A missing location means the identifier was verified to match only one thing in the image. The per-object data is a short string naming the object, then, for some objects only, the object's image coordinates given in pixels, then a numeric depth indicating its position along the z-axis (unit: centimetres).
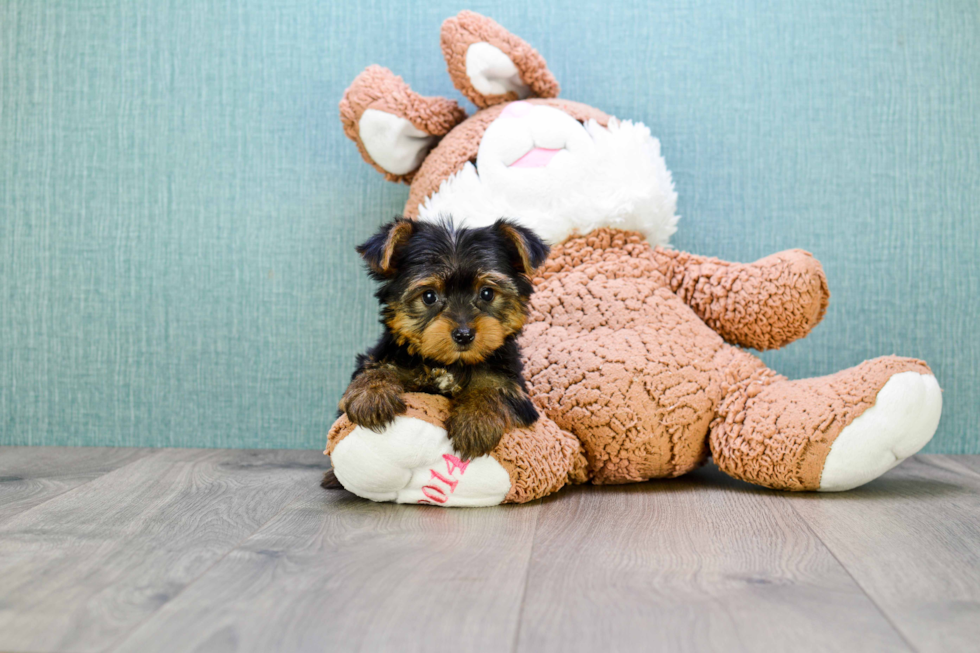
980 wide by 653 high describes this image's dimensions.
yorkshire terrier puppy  66
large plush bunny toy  69
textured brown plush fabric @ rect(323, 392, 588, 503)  68
